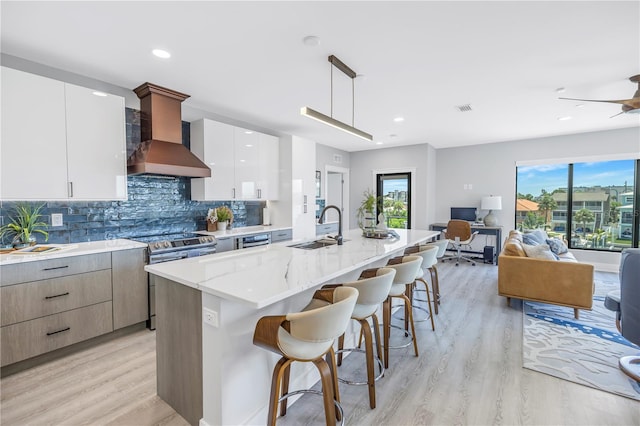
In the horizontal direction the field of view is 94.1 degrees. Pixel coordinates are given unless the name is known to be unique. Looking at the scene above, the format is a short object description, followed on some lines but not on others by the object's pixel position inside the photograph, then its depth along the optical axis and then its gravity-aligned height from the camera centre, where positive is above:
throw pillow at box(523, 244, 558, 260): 3.51 -0.58
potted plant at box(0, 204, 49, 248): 2.63 -0.21
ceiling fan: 3.00 +1.04
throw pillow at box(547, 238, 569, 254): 4.71 -0.67
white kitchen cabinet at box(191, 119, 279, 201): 3.99 +0.62
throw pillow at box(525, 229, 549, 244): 4.70 -0.52
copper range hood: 3.20 +0.75
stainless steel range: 3.04 -0.51
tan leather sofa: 3.27 -0.87
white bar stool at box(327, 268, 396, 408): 1.87 -0.63
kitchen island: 1.55 -0.71
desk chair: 5.91 -0.61
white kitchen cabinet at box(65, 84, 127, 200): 2.79 +0.57
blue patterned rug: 2.26 -1.31
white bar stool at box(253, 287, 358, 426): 1.38 -0.65
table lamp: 6.14 -0.04
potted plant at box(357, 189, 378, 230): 6.97 -0.14
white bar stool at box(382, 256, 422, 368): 2.31 -0.63
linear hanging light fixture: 2.59 +0.81
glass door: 6.99 +0.13
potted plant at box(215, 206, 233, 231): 4.21 -0.19
